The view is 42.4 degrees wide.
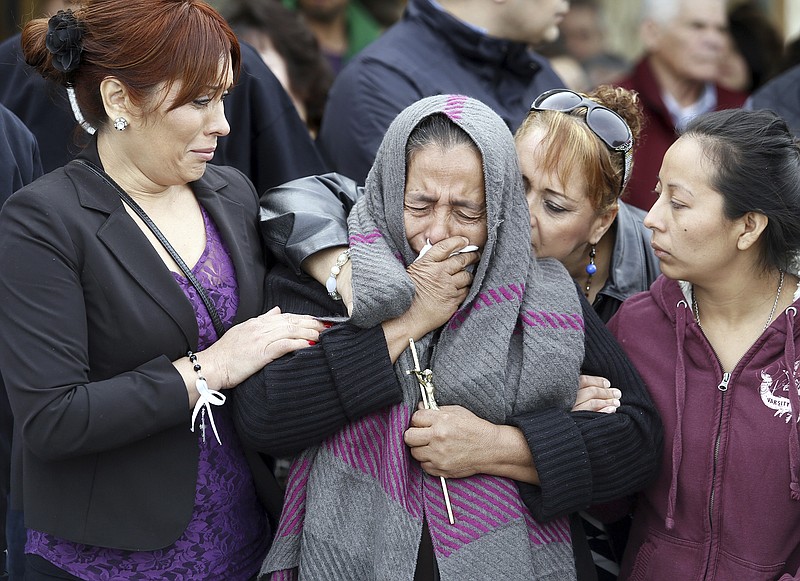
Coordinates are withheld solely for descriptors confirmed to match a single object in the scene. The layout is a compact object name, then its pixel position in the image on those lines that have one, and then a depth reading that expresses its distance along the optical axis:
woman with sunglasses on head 2.65
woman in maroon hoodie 2.42
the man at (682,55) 5.29
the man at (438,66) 3.60
